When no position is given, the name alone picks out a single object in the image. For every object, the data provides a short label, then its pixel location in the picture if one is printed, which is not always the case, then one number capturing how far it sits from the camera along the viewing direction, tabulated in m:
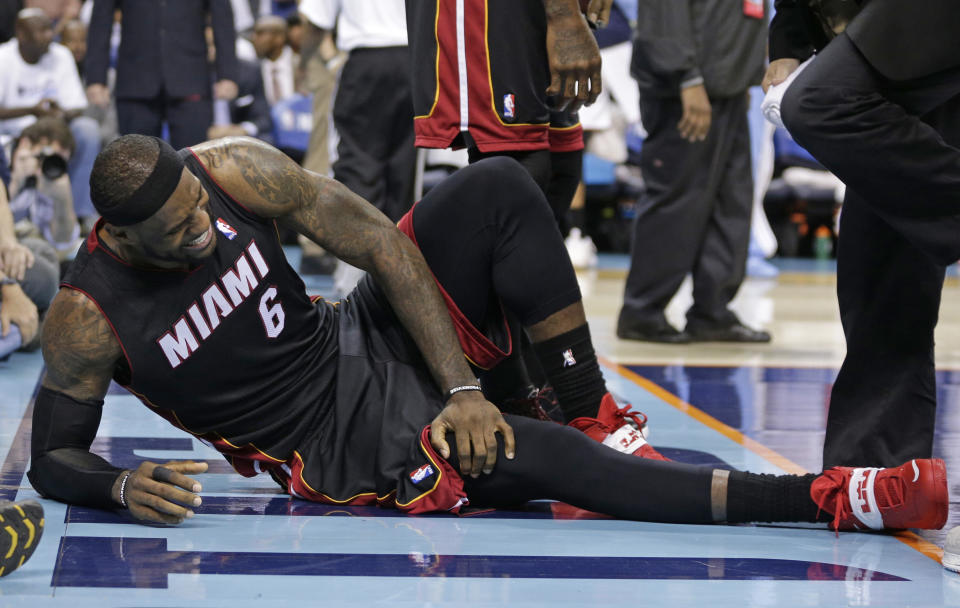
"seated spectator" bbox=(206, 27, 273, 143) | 21.12
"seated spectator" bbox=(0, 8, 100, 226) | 17.91
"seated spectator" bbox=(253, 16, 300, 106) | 23.42
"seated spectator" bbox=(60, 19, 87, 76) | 20.86
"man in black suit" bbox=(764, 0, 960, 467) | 5.12
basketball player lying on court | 5.11
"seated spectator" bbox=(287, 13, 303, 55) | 23.12
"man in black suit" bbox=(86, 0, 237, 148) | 15.03
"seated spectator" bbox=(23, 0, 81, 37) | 21.81
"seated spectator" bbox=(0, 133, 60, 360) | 9.52
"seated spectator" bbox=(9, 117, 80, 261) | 13.52
